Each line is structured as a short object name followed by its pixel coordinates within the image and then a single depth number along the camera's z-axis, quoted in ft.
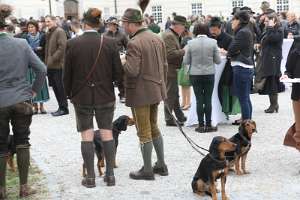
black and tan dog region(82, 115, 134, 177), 32.88
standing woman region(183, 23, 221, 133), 44.41
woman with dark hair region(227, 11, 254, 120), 43.96
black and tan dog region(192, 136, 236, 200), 28.24
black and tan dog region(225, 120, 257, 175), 32.67
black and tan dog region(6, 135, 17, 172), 31.06
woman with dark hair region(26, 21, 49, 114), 57.72
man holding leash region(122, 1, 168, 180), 30.86
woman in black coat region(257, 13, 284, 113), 52.04
